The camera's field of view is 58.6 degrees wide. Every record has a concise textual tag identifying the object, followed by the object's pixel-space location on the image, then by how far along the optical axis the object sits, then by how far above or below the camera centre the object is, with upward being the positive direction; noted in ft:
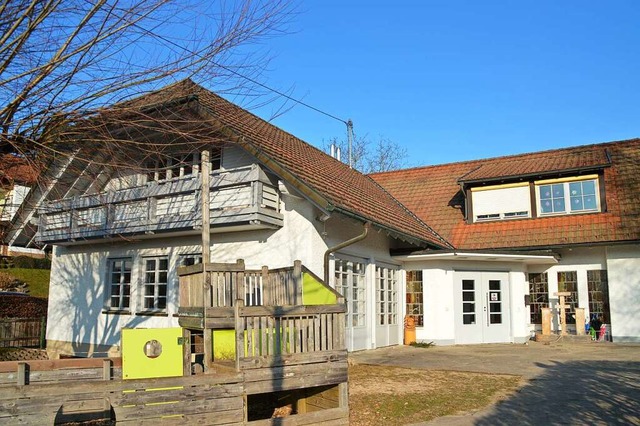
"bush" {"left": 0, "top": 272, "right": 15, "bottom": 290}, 92.58 +2.86
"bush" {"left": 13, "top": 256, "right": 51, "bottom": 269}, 104.83 +6.41
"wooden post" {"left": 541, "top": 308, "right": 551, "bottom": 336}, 57.57 -2.99
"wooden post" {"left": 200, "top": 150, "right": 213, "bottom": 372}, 25.23 -1.17
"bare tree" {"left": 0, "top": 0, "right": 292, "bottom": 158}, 20.20 +7.92
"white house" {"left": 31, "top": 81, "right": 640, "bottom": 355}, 41.86 +4.91
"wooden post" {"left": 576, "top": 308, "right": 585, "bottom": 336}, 56.29 -3.05
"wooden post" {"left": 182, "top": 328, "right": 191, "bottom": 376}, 26.78 -2.78
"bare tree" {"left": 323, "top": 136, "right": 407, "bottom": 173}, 141.92 +32.95
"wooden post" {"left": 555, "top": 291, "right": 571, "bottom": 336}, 56.83 -1.98
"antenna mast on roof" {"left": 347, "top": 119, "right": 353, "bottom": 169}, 92.76 +26.69
